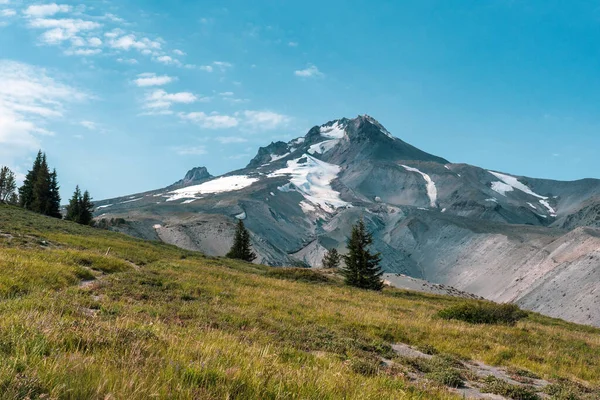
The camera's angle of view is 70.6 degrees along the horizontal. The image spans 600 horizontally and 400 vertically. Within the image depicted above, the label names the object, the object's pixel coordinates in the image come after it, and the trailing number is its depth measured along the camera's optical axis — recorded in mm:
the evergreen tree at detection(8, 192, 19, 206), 115169
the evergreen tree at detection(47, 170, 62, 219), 89500
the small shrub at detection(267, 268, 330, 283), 41500
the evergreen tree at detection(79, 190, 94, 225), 92719
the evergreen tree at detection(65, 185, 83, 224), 93444
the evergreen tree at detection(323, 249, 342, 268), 85100
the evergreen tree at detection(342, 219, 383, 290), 45812
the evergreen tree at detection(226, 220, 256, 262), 78438
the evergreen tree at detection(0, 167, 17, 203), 103062
